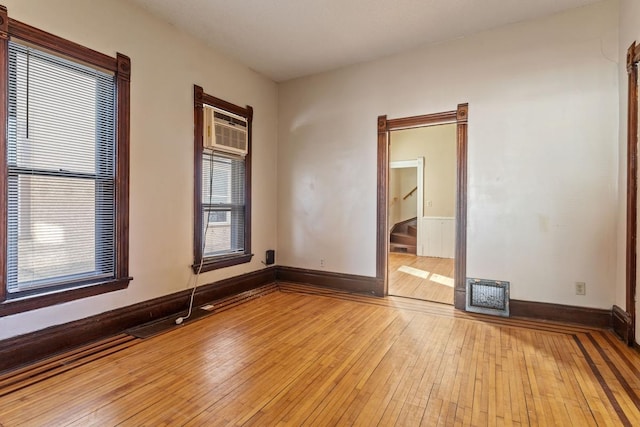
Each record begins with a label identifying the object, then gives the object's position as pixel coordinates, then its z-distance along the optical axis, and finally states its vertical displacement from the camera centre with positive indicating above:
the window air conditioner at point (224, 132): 3.65 +0.93
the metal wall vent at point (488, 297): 3.37 -0.89
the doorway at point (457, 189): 3.60 +0.28
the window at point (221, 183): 3.63 +0.34
